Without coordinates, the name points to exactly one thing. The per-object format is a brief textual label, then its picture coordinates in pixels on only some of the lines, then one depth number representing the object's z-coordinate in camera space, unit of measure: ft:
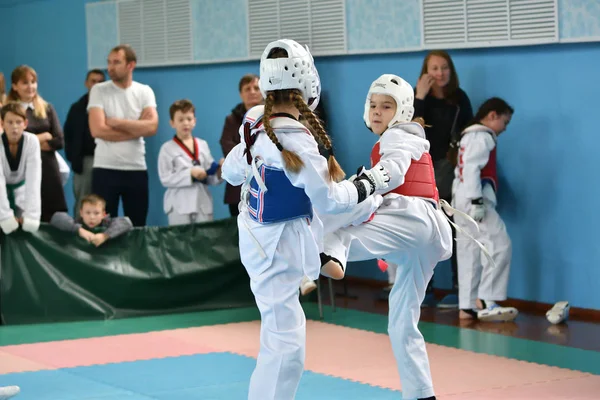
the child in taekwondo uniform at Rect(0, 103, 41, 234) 35.70
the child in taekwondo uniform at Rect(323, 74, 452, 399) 22.31
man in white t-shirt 38.91
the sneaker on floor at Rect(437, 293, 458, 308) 38.83
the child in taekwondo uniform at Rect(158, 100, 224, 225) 40.46
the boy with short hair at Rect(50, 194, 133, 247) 37.04
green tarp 36.73
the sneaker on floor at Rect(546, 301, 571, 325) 35.05
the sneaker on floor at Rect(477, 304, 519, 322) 35.88
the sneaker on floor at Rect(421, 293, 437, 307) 39.36
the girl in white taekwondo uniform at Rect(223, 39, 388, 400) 19.30
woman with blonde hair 38.35
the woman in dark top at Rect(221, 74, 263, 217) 38.84
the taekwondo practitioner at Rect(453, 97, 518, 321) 35.79
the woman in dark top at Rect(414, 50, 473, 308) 37.57
